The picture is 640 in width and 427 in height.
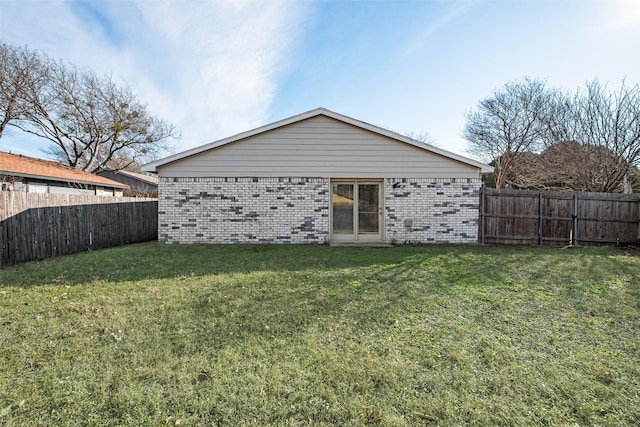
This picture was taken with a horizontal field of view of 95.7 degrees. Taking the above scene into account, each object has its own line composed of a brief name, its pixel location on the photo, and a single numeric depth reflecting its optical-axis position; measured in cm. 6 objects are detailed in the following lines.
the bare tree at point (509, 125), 2141
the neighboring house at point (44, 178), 1324
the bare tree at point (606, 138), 1143
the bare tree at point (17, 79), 1712
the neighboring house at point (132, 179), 2985
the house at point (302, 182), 931
